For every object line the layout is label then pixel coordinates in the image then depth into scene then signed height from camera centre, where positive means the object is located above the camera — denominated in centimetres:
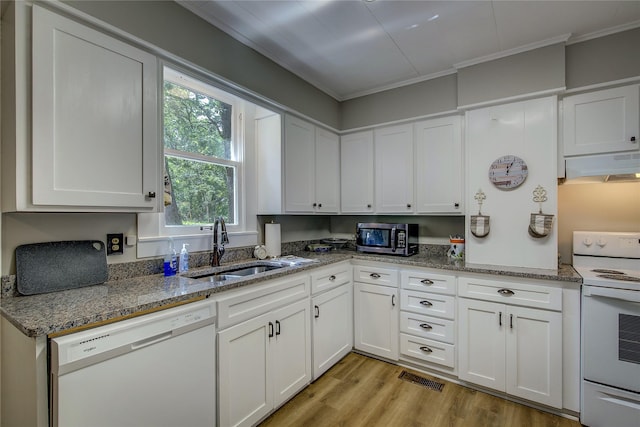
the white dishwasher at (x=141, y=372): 106 -66
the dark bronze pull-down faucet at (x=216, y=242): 221 -23
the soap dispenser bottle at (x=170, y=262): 187 -32
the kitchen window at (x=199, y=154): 213 +47
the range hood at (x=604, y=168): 199 +31
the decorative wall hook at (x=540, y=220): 218 -7
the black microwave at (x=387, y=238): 280 -26
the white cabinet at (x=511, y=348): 200 -99
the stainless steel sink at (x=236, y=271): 205 -45
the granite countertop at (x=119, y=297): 109 -39
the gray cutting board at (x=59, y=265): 142 -27
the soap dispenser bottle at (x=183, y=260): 199 -32
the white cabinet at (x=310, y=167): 270 +45
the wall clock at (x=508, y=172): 231 +32
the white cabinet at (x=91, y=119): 128 +46
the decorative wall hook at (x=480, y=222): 242 -8
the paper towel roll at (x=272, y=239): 271 -25
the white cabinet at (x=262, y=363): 165 -95
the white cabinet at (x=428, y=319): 238 -90
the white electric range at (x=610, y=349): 175 -85
